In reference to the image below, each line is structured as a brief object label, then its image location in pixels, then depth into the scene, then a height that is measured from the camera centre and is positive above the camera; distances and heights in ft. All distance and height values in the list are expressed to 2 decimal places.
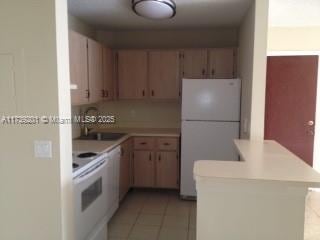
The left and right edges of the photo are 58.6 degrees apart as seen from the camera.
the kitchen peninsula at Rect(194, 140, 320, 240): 5.17 -1.95
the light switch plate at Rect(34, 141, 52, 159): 5.99 -1.08
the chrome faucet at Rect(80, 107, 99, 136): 12.86 -1.33
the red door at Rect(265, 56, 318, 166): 13.11 -0.15
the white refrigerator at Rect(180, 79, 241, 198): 11.41 -0.83
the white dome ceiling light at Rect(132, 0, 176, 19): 8.42 +2.78
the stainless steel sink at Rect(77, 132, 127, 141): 12.18 -1.68
